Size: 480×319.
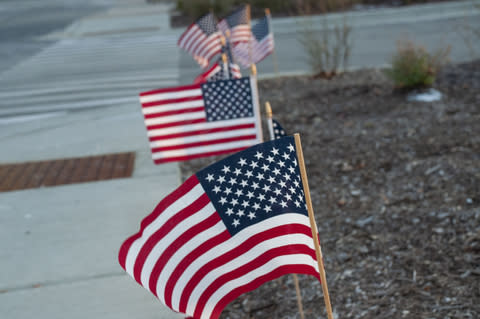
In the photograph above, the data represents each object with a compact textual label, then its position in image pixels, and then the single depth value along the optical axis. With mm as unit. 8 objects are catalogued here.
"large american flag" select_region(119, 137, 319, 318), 2812
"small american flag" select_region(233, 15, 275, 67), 8984
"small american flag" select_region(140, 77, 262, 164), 5035
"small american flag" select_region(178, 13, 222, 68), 7762
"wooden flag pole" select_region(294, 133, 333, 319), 2648
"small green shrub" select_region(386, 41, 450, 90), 8613
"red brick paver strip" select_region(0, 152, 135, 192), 6797
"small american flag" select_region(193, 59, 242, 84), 5633
